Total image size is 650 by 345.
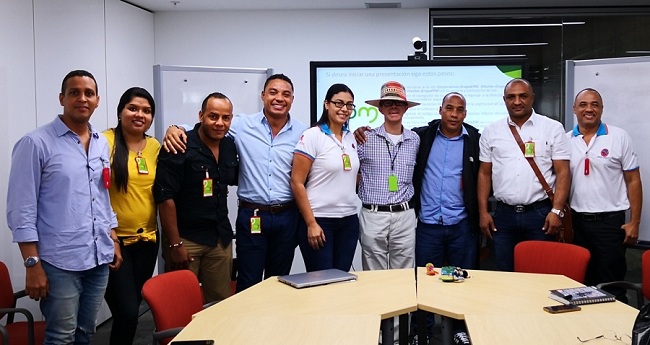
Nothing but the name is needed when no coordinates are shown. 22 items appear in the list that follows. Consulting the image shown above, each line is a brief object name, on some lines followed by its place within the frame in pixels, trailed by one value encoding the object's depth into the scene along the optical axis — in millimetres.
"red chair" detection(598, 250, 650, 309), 3365
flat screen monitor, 5477
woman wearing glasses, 3621
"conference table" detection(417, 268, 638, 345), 2172
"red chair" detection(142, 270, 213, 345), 2609
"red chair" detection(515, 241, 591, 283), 3381
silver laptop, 2881
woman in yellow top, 3244
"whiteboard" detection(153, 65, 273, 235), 5031
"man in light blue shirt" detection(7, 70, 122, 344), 2758
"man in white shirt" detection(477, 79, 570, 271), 3875
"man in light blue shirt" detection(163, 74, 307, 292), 3672
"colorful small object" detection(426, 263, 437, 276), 3123
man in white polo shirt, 4023
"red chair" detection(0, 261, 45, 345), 2961
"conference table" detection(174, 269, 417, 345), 2189
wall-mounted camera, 5441
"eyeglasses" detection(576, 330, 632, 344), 2094
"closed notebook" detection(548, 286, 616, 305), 2549
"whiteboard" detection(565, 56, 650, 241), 4555
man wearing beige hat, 3871
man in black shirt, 3348
